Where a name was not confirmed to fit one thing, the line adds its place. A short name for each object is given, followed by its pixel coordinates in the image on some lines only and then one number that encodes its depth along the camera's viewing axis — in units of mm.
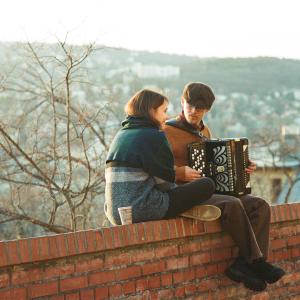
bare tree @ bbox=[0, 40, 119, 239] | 10492
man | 4832
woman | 4570
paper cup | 4523
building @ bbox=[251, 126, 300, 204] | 28906
